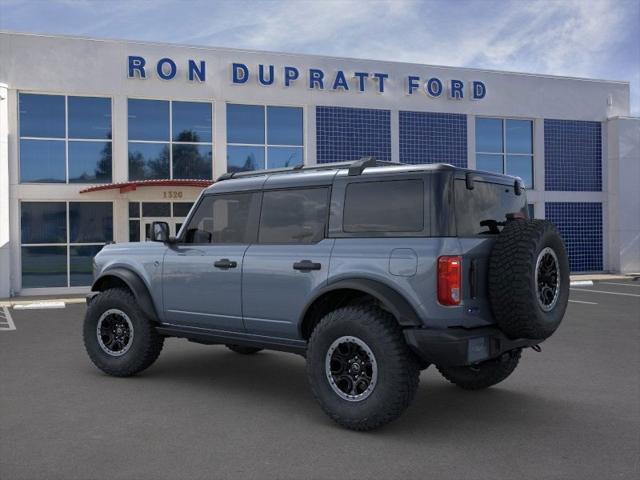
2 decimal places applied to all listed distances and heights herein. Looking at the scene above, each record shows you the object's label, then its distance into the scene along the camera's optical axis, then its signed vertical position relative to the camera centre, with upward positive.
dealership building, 18.77 +3.41
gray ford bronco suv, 4.91 -0.32
